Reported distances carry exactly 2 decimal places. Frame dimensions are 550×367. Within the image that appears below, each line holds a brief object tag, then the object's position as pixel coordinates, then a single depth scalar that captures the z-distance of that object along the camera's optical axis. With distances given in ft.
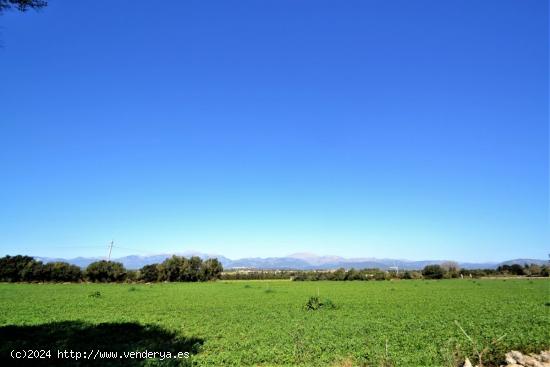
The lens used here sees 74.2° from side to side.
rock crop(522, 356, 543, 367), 36.78
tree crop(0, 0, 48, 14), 31.24
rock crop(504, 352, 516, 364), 40.44
